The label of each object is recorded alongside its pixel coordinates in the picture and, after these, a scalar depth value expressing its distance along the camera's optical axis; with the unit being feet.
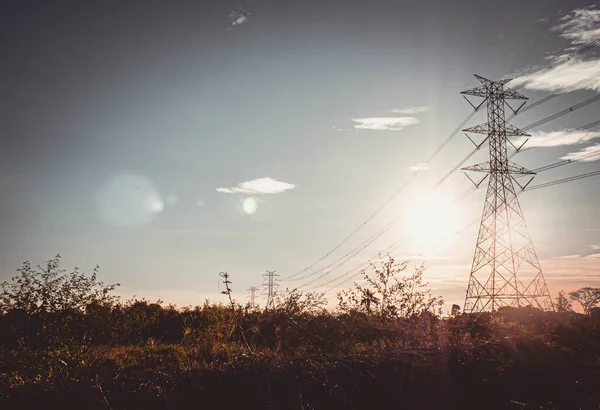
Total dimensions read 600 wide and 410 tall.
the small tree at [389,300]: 49.01
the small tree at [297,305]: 53.88
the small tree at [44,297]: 37.42
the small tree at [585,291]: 152.89
